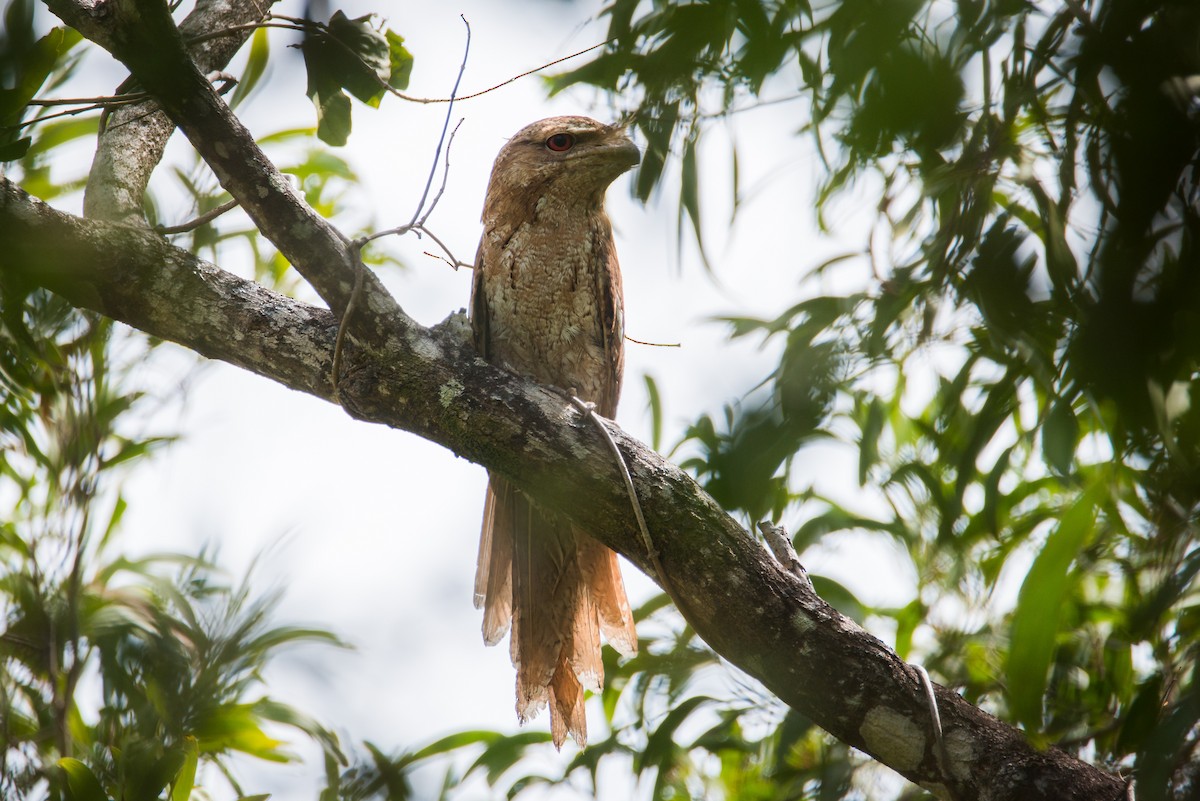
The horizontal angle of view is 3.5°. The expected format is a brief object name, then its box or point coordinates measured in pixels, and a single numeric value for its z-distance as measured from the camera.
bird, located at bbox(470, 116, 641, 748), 13.90
